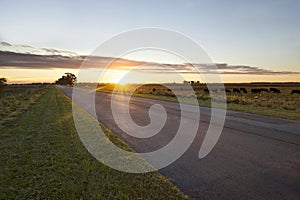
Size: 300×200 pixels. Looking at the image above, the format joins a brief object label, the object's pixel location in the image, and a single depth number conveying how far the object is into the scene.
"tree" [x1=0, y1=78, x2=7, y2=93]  50.86
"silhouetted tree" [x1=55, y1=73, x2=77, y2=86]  187.84
